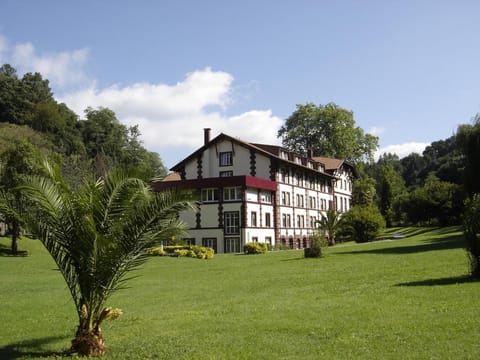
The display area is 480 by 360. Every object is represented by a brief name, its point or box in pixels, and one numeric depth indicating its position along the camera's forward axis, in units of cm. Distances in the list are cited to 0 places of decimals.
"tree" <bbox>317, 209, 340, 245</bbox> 4630
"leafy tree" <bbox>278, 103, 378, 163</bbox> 8025
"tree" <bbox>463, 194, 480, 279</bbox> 1700
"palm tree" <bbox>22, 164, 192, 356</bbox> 944
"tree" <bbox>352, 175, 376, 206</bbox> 7944
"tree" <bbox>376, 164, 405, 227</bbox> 8759
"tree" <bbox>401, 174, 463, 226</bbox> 6074
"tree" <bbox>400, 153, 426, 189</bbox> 13268
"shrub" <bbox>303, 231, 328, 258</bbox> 3228
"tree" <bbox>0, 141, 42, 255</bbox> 3938
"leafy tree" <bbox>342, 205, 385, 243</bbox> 5188
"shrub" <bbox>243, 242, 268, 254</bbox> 4212
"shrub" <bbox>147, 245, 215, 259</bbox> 3682
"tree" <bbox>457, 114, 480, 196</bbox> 3454
